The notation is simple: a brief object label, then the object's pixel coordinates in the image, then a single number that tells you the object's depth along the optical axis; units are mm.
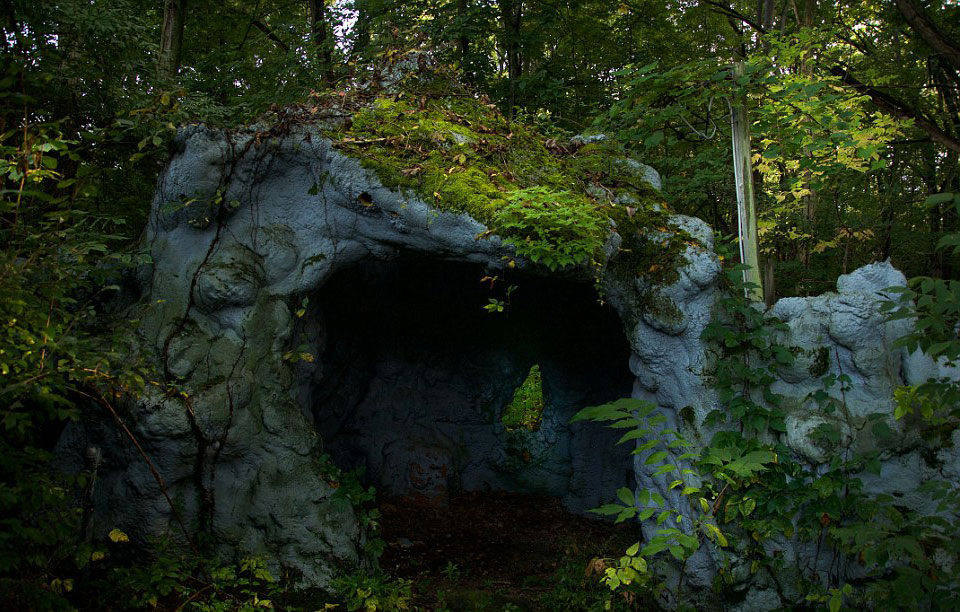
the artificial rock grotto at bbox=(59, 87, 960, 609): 4680
